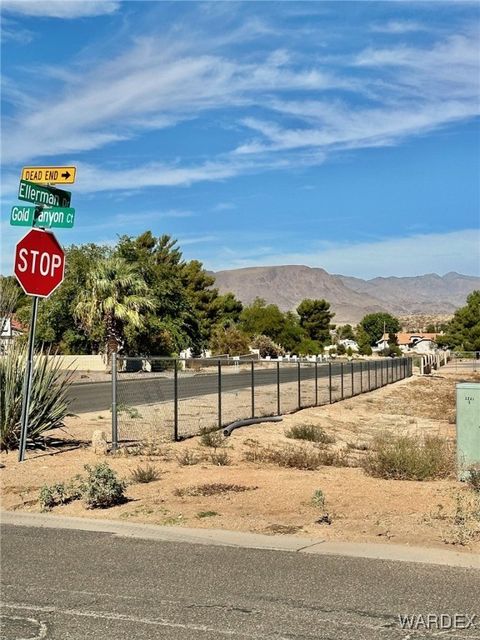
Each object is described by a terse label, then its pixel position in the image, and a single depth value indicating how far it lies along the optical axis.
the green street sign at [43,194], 12.32
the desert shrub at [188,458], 12.66
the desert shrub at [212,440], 15.31
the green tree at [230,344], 74.62
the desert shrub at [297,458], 12.46
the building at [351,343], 150.48
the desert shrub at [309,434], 17.62
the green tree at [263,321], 98.75
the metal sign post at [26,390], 12.55
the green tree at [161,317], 52.69
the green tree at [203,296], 90.25
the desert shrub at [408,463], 11.14
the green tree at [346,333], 179.12
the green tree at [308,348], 101.91
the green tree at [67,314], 52.66
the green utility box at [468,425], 10.85
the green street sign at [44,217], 12.48
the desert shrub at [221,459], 12.72
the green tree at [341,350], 121.19
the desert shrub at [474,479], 9.91
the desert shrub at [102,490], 9.23
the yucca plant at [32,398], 13.84
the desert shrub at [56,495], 9.30
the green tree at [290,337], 100.94
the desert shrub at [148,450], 13.61
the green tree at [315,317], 130.88
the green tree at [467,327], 109.40
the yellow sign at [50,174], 12.80
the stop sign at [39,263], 12.05
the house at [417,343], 156.27
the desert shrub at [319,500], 8.90
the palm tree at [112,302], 50.19
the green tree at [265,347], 84.13
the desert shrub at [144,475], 10.91
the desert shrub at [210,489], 10.02
